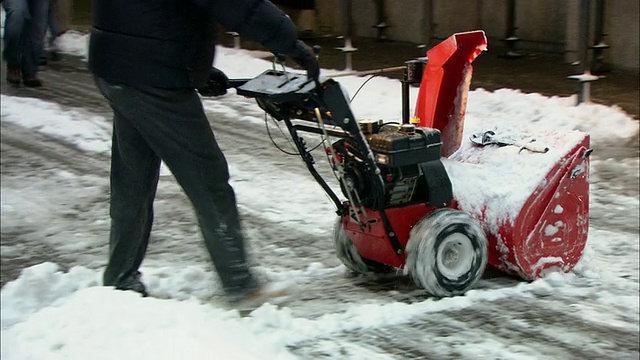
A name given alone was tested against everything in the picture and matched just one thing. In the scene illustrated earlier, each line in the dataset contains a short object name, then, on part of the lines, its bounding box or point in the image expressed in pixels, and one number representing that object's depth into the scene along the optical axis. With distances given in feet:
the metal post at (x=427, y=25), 32.01
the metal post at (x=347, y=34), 35.37
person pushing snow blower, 11.76
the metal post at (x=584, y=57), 27.96
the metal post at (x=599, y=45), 33.19
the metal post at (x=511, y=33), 36.09
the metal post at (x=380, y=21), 41.83
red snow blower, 13.39
